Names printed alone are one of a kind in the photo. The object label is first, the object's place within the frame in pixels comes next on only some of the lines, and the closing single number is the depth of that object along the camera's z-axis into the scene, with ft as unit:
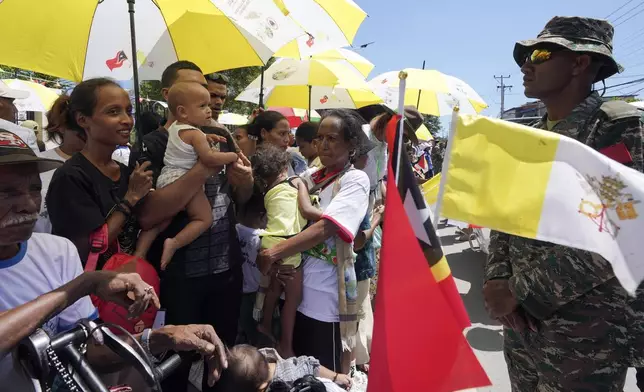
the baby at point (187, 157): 7.20
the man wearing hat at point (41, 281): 4.17
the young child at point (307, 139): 14.87
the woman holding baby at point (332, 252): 8.05
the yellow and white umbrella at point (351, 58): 20.09
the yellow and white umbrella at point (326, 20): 12.38
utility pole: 193.06
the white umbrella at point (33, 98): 24.73
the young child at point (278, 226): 8.55
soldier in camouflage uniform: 5.22
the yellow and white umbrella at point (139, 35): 8.59
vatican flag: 4.23
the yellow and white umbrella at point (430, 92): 19.99
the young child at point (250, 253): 9.45
